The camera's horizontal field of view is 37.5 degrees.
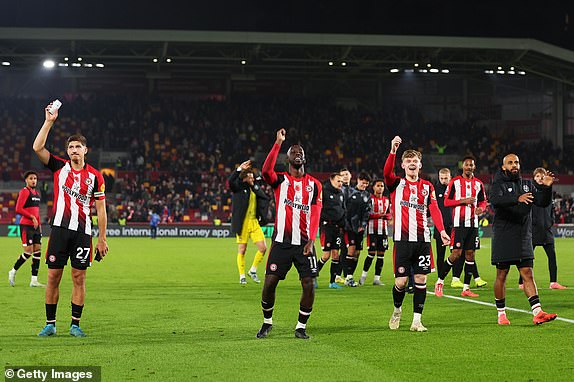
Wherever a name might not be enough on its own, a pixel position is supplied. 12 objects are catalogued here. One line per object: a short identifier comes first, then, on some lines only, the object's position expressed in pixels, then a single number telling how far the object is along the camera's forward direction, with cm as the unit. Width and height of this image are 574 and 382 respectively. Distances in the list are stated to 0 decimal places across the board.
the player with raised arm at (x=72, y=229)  1007
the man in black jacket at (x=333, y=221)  1628
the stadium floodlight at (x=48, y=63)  4528
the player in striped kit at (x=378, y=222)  1694
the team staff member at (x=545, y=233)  1622
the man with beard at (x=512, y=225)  1122
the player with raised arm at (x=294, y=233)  1016
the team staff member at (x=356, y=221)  1670
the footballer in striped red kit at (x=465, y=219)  1515
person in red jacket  1640
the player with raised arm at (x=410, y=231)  1081
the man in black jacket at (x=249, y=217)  1762
